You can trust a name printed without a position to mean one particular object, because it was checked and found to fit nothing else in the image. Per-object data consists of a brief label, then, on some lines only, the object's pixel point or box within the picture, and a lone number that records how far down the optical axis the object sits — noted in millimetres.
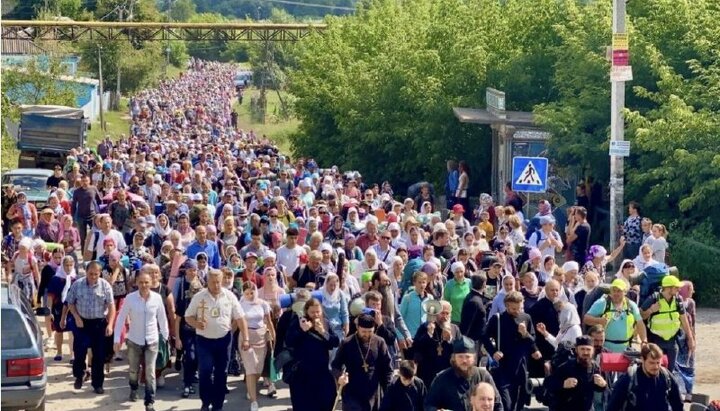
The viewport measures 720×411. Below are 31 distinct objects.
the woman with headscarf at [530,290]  16734
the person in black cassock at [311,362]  15164
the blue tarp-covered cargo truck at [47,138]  49000
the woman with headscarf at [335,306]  16578
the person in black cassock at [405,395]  12930
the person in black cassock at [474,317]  16312
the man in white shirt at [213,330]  16250
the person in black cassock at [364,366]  14156
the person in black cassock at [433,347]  15000
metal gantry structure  84938
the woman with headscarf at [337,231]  22094
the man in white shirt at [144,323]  16547
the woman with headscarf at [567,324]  15789
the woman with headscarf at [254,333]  16750
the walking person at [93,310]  17219
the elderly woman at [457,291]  17375
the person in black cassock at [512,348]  14969
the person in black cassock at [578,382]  13656
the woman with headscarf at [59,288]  18750
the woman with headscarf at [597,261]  18516
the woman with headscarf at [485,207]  25473
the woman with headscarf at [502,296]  16156
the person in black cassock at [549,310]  16016
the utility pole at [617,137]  24547
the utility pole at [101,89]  81025
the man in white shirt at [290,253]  19703
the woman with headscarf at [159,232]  21516
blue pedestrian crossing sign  24219
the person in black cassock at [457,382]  12352
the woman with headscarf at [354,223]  22672
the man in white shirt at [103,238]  20797
